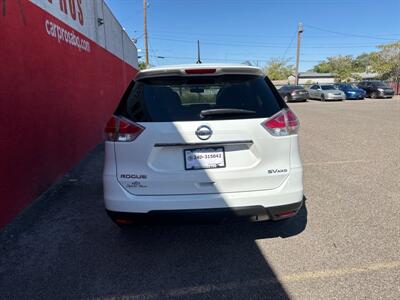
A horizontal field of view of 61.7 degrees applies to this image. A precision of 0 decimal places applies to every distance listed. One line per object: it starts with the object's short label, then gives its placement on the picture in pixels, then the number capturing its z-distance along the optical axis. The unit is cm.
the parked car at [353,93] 2961
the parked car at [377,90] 3039
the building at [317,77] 8518
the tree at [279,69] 8606
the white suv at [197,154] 278
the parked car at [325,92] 2814
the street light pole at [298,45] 3994
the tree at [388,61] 4419
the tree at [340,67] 7075
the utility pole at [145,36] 3542
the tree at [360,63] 8331
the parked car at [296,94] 2842
